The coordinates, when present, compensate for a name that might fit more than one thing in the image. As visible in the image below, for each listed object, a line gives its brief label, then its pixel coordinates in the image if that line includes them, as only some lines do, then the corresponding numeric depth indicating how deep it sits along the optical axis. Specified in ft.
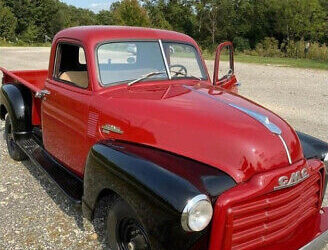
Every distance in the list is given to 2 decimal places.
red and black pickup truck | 7.74
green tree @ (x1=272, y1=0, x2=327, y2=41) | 130.52
